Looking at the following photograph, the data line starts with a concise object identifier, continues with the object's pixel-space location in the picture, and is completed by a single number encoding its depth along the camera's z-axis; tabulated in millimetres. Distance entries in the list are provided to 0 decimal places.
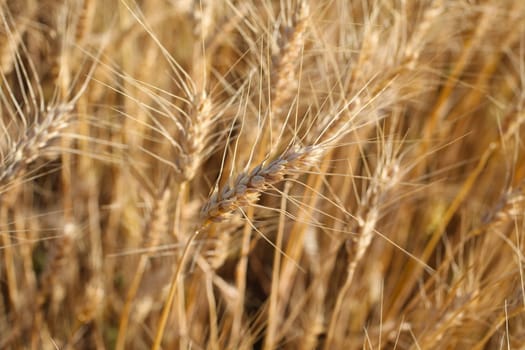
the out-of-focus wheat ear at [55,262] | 885
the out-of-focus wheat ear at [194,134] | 766
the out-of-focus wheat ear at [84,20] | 870
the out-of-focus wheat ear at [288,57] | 797
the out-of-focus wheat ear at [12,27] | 896
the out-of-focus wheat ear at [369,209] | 806
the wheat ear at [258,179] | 713
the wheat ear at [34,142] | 774
